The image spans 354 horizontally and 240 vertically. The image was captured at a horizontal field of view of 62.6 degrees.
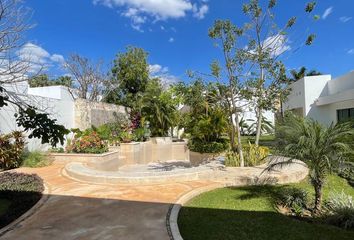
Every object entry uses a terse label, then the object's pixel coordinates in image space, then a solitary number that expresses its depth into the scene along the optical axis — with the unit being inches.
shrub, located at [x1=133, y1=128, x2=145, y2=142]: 676.7
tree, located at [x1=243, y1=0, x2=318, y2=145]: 383.6
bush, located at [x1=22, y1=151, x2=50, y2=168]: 438.6
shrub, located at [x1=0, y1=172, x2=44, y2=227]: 230.1
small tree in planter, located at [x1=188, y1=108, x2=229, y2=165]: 594.4
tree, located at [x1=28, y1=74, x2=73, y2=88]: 1247.3
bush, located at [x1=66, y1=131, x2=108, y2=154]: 496.4
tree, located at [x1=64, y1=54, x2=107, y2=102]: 1122.0
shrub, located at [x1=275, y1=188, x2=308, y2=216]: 261.3
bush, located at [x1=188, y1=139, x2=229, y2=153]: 592.1
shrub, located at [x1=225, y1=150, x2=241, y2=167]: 399.9
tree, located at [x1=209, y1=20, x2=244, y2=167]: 371.6
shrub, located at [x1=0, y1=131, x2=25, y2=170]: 408.2
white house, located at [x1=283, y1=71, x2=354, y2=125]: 704.4
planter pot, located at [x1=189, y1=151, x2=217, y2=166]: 589.5
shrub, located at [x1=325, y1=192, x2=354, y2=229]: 230.7
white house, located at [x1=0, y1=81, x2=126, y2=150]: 470.3
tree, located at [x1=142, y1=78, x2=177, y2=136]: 700.0
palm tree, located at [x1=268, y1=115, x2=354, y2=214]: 237.5
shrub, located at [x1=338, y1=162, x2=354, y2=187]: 239.4
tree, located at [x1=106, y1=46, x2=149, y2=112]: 993.5
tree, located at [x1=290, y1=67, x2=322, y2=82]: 1603.1
